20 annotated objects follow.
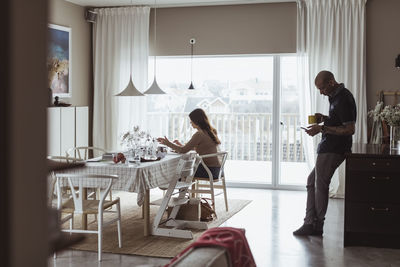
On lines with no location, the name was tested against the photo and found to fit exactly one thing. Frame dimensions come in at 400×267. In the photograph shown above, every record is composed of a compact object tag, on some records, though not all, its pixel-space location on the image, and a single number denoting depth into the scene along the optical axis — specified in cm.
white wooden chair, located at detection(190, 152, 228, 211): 555
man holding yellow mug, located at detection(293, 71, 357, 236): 453
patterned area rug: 437
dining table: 460
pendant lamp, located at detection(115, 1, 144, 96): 550
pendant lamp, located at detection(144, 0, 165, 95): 573
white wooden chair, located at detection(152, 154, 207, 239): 477
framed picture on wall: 712
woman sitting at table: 573
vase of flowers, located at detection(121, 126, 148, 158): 550
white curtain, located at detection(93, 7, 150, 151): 785
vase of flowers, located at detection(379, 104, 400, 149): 466
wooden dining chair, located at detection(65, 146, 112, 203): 700
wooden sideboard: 432
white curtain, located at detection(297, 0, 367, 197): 696
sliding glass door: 772
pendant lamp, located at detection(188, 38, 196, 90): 775
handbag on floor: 552
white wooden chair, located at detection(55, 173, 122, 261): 411
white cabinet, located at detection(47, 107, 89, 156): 653
